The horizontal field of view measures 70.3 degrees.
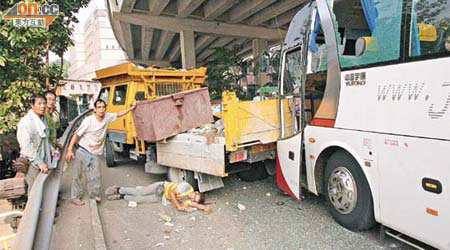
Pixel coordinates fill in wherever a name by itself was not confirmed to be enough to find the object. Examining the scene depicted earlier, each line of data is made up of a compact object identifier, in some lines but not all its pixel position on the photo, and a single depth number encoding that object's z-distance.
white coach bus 2.83
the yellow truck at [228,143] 4.60
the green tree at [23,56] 5.29
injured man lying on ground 5.05
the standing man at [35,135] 4.43
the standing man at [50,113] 5.35
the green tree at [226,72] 15.21
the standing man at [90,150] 5.18
